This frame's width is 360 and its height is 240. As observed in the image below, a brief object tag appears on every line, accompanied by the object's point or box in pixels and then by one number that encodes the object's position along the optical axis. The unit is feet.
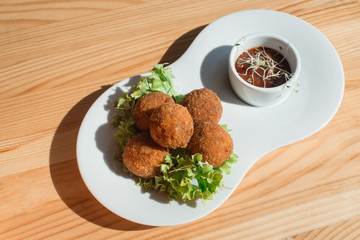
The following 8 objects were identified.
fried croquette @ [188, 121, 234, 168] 1.06
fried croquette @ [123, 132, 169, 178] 1.06
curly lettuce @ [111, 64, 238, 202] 1.04
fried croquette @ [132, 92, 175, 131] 1.12
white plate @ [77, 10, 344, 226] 1.06
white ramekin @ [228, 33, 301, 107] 1.18
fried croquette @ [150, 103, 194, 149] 1.02
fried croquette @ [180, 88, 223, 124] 1.13
